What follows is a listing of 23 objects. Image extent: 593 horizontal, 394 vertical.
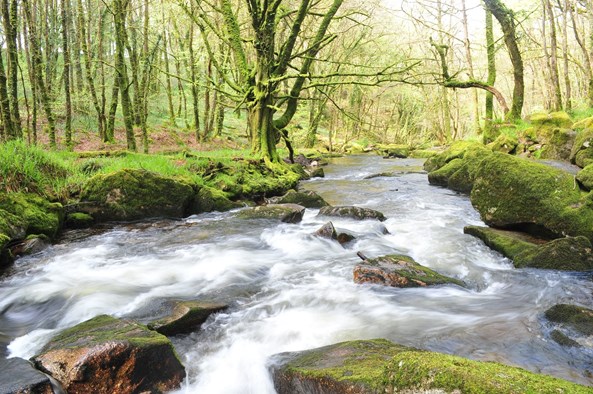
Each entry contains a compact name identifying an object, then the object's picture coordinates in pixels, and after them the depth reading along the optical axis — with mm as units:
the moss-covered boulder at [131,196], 8094
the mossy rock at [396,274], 5008
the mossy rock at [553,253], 5199
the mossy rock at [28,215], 5980
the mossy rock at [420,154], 29928
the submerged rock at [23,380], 2406
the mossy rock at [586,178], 6367
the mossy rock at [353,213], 8571
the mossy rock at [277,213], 8438
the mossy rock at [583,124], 11103
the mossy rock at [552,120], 12812
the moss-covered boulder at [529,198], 6023
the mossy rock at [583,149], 9127
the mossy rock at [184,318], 3758
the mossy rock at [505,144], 13429
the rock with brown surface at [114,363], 2676
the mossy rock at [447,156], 15899
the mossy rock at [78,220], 7742
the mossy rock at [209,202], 9398
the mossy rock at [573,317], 3516
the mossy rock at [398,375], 1633
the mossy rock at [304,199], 10031
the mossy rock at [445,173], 13555
